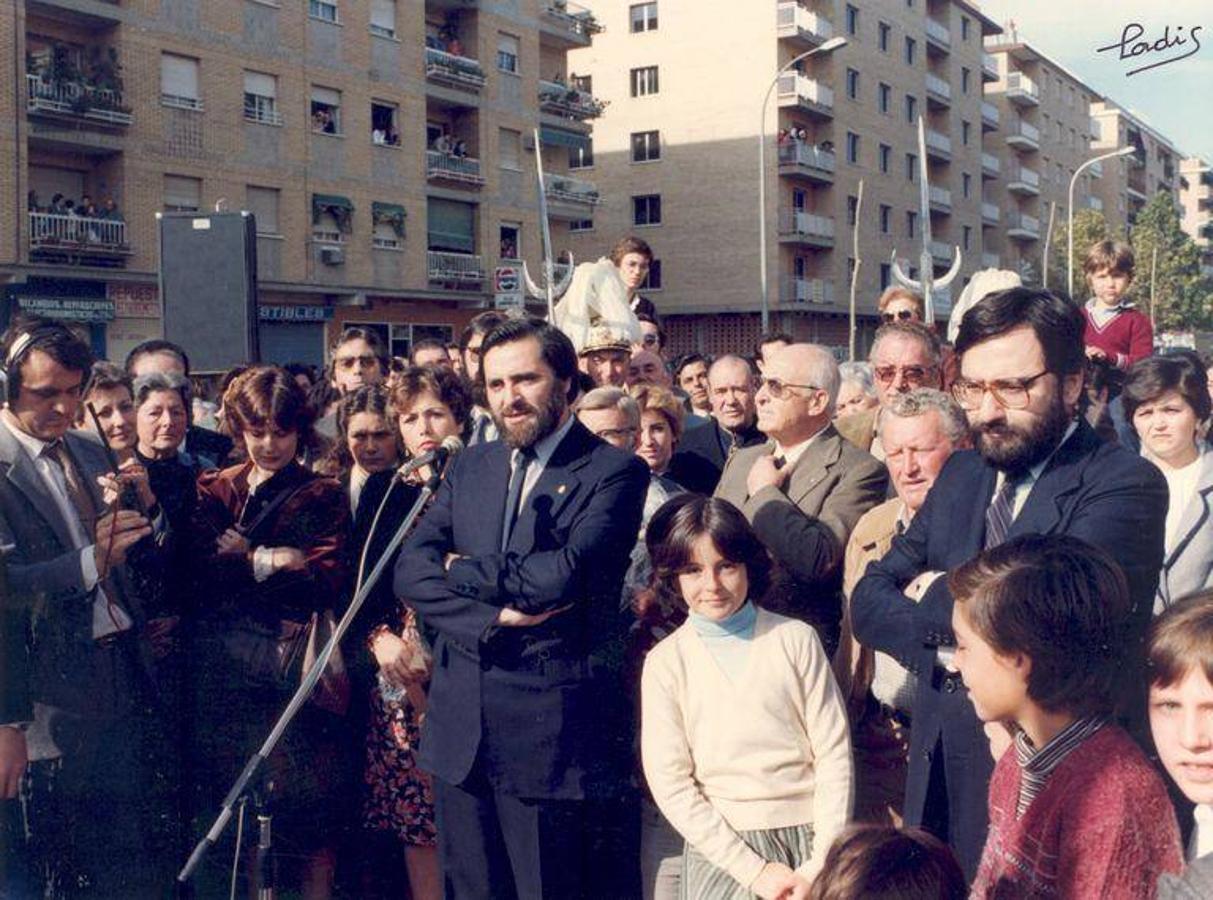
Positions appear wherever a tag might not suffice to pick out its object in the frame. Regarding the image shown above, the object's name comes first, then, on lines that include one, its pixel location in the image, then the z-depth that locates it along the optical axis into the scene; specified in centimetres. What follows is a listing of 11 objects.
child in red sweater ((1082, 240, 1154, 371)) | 739
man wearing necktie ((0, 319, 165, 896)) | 384
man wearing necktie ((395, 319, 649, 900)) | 369
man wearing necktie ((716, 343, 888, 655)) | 411
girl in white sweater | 354
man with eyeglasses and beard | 294
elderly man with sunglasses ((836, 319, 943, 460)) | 509
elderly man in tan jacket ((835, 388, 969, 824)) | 388
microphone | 367
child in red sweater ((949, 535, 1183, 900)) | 230
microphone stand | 307
